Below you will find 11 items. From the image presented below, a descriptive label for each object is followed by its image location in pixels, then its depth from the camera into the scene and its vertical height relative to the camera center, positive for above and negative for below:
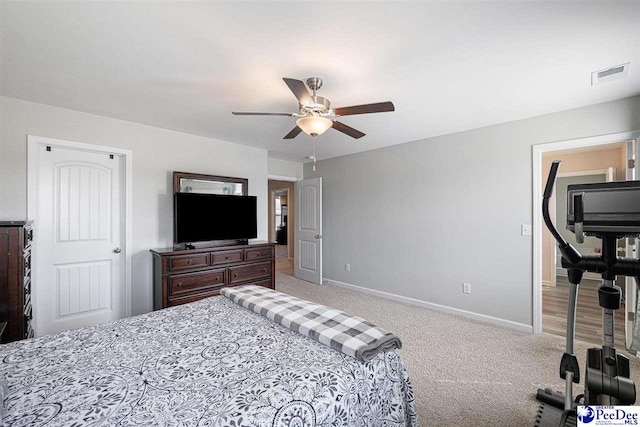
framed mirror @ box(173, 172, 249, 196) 3.45 +0.43
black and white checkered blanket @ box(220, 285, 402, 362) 1.27 -0.59
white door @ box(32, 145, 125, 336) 2.70 -0.24
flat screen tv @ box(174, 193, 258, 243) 3.28 -0.02
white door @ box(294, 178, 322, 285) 4.96 -0.29
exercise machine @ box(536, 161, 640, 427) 1.24 -0.25
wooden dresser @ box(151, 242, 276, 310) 2.97 -0.66
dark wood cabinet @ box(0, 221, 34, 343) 1.96 -0.45
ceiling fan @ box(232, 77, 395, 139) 1.95 +0.78
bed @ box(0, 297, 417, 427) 0.89 -0.64
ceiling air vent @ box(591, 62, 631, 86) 2.02 +1.07
